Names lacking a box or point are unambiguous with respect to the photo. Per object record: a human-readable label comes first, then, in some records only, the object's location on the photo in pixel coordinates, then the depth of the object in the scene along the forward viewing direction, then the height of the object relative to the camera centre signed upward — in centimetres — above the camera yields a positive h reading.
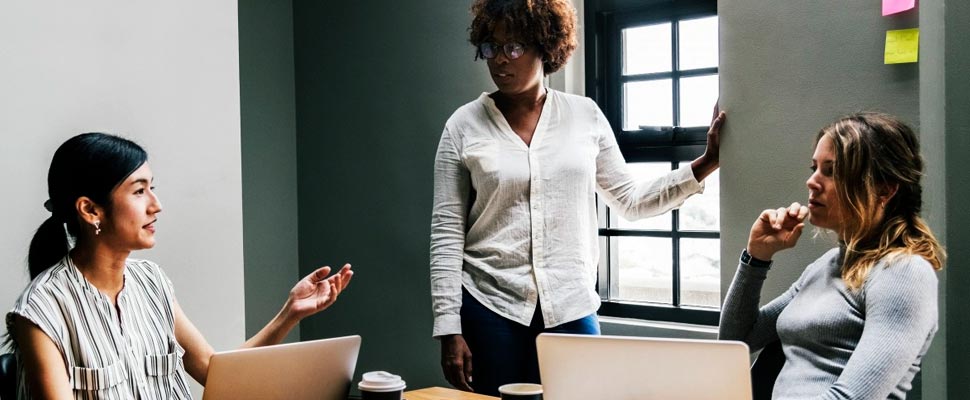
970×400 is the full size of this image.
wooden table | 197 -51
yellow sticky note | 198 +31
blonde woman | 151 -20
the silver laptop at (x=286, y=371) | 151 -35
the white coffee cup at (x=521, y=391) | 157 -40
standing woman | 231 -7
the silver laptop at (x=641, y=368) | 135 -31
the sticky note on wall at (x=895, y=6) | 197 +40
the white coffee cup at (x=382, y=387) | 158 -39
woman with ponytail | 167 -23
